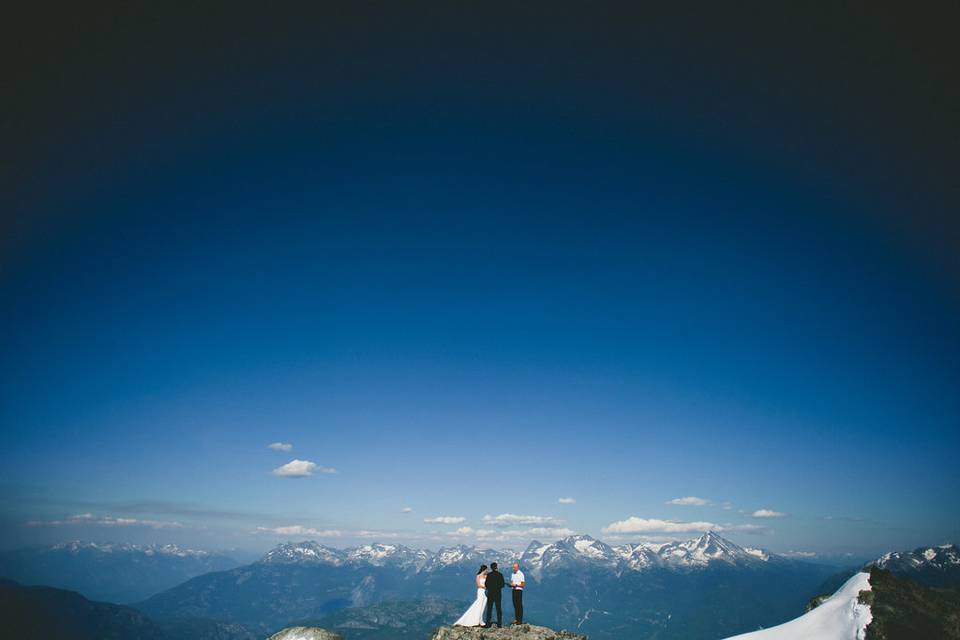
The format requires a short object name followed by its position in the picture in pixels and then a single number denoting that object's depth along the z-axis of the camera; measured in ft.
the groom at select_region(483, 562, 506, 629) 92.22
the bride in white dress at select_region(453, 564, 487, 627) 96.94
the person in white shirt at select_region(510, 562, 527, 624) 86.31
